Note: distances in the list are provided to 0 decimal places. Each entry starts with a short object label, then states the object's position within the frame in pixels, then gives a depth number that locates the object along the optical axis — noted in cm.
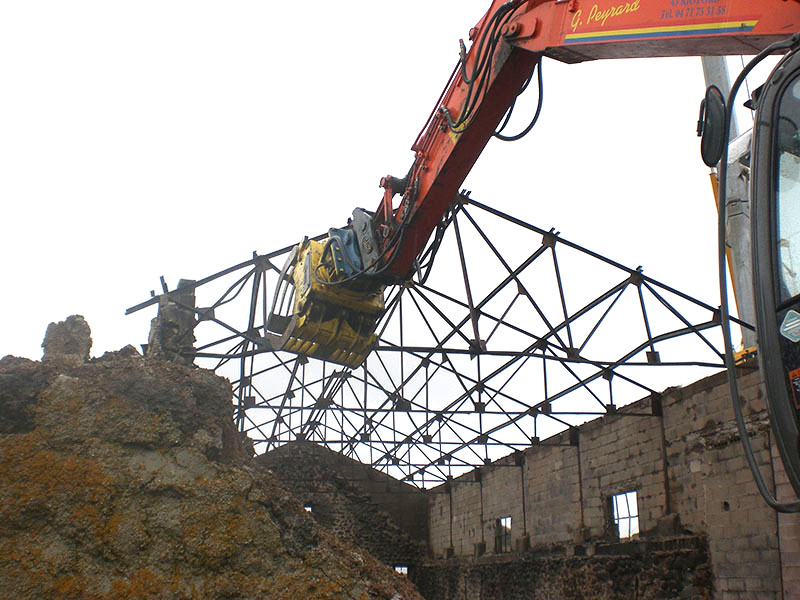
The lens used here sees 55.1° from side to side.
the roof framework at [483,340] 1135
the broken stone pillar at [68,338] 919
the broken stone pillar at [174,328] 1238
